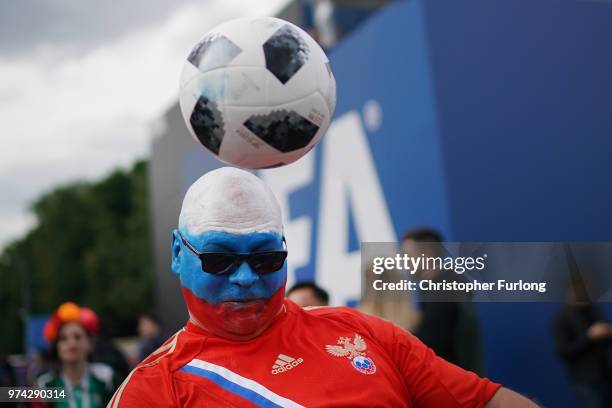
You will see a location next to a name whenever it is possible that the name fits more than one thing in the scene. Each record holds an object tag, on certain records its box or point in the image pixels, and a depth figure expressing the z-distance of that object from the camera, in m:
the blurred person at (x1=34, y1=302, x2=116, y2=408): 4.38
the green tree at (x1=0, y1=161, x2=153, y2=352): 41.03
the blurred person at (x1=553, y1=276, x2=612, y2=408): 4.79
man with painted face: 2.20
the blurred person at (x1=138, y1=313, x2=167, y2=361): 6.77
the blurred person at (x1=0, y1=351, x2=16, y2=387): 6.75
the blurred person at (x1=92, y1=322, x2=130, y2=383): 5.94
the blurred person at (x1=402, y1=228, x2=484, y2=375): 4.09
